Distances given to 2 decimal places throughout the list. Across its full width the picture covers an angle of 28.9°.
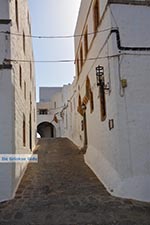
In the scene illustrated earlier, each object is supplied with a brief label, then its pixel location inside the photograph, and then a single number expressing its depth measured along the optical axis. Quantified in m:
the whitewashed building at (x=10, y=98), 7.79
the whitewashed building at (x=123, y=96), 7.49
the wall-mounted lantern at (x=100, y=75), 8.92
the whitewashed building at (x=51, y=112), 28.41
